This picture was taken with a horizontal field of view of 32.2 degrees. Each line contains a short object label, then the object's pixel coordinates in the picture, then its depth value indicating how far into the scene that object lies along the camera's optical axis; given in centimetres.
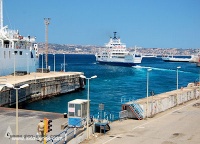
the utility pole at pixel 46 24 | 8454
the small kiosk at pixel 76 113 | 2642
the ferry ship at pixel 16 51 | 6712
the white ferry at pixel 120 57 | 18012
